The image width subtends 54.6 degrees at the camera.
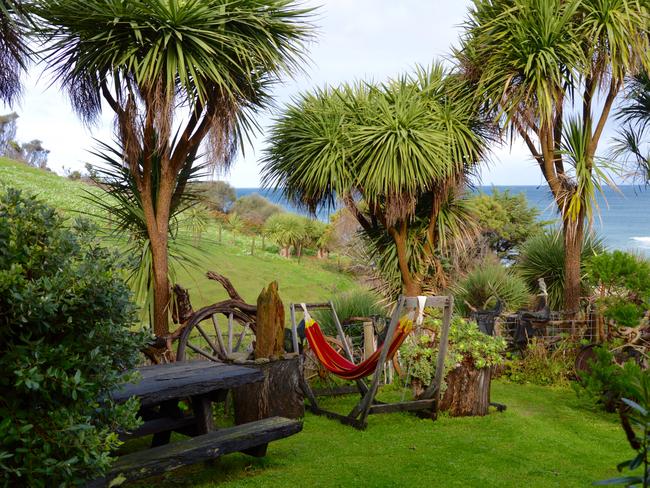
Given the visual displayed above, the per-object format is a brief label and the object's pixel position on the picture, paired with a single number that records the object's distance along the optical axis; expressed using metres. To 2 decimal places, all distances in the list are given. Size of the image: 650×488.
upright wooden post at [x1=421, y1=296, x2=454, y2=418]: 5.48
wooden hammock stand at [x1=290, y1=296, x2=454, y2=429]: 5.19
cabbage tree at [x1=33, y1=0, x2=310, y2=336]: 5.57
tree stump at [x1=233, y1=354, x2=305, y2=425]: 5.18
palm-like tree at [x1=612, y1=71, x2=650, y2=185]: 10.55
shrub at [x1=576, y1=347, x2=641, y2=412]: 5.03
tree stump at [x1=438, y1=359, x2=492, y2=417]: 5.76
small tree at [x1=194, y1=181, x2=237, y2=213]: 49.00
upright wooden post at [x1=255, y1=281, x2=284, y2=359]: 5.11
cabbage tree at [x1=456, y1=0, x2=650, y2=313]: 7.73
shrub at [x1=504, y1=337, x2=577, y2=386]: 7.46
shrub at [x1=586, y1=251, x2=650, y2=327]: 5.84
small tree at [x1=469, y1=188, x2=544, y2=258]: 23.14
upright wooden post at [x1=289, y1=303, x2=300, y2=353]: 6.06
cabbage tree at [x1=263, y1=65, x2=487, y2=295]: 9.23
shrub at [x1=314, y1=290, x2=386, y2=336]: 8.45
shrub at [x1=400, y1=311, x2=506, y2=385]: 5.72
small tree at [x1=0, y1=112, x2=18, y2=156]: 44.42
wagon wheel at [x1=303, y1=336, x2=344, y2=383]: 7.04
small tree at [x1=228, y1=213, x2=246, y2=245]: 31.86
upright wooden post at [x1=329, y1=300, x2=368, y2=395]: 6.58
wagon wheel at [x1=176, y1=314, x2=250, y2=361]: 5.69
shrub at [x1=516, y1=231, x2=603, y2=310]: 10.52
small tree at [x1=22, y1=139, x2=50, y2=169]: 51.57
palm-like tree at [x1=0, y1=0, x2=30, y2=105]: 5.59
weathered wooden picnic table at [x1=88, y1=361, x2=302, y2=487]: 3.33
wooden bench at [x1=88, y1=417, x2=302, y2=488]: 3.17
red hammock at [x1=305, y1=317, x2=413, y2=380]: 5.06
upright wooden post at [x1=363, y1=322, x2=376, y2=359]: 7.50
